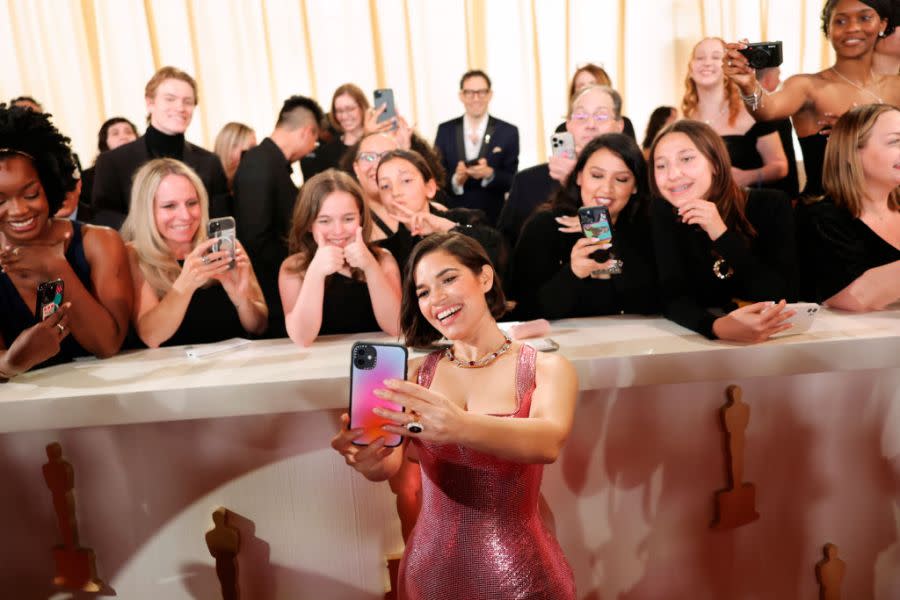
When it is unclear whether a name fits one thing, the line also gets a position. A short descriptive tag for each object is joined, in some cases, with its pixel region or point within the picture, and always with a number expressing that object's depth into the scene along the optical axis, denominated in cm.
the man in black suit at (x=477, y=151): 448
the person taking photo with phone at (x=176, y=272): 228
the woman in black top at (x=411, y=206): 256
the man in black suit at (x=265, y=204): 308
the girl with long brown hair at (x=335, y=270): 221
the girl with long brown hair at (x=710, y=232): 213
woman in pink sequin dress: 150
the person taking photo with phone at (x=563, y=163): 290
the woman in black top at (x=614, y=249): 236
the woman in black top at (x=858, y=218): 222
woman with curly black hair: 201
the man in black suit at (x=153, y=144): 326
